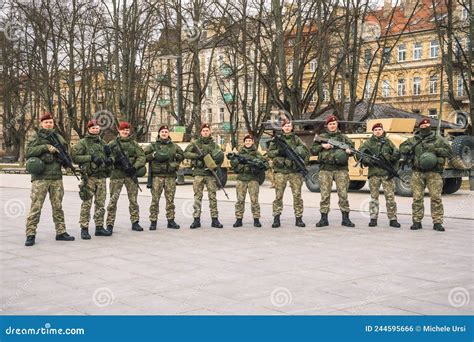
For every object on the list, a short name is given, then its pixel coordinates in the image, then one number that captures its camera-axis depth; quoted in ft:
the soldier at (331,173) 40.27
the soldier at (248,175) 40.09
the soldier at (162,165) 38.34
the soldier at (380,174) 40.06
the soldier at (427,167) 37.81
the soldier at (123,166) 36.88
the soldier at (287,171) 40.01
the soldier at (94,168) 34.83
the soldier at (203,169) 39.27
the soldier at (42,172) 32.24
